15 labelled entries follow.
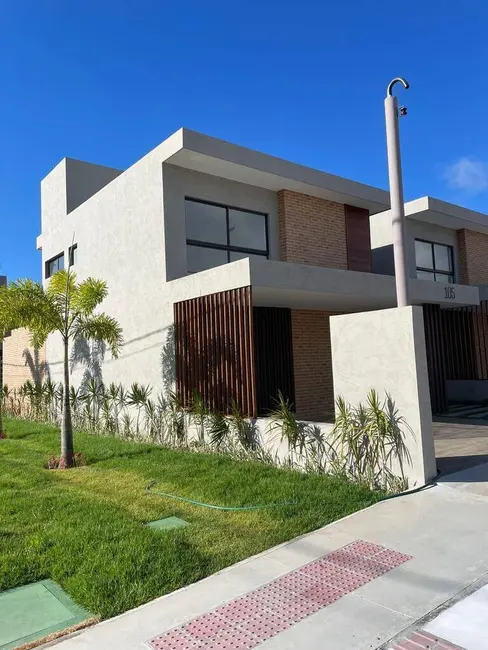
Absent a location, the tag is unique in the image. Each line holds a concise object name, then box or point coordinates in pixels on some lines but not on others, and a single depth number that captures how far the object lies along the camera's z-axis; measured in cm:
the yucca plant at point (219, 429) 898
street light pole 743
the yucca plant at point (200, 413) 949
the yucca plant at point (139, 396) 1145
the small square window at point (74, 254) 1550
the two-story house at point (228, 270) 947
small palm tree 927
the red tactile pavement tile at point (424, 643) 309
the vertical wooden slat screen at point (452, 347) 1317
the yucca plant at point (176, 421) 1015
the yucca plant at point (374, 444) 652
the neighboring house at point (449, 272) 1338
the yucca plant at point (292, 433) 761
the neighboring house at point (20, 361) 1739
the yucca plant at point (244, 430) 845
